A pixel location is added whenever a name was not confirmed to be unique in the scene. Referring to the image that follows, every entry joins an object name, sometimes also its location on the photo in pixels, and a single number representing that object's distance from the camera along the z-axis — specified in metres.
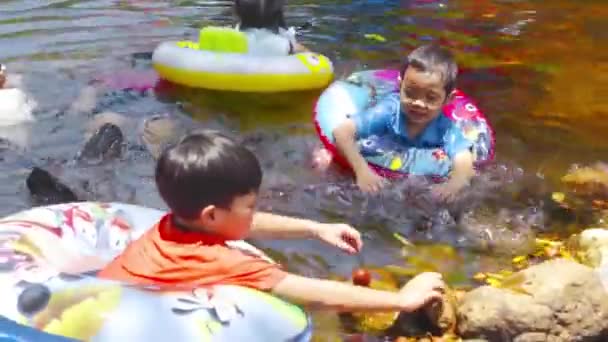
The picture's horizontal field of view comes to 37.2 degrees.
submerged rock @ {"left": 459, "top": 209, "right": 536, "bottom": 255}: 4.11
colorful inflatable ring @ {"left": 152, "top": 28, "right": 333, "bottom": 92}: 6.04
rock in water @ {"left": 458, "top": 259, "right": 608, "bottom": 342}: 3.17
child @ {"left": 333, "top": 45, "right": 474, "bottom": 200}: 4.35
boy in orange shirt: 2.64
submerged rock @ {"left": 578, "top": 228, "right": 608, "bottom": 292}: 3.68
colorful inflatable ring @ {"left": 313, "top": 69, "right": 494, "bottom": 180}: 4.62
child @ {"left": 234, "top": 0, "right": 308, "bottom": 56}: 6.23
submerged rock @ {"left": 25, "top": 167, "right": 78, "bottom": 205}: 4.11
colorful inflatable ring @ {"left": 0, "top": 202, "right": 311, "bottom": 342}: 2.53
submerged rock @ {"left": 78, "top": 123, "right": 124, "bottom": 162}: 4.76
